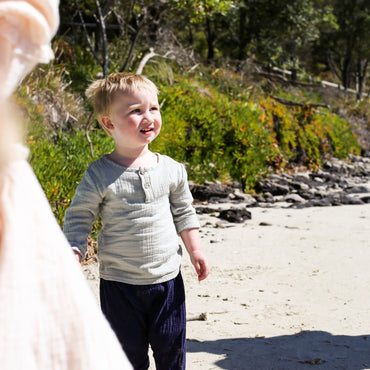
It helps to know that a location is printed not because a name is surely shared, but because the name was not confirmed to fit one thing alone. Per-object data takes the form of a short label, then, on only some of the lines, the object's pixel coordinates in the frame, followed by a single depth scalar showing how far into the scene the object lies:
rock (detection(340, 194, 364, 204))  9.25
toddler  2.28
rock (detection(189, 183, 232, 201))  8.70
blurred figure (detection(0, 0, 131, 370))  0.74
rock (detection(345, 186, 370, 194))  10.73
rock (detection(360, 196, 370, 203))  9.51
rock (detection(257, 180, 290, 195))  9.97
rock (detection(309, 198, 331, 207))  9.02
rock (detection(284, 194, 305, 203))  9.26
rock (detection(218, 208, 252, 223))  7.31
